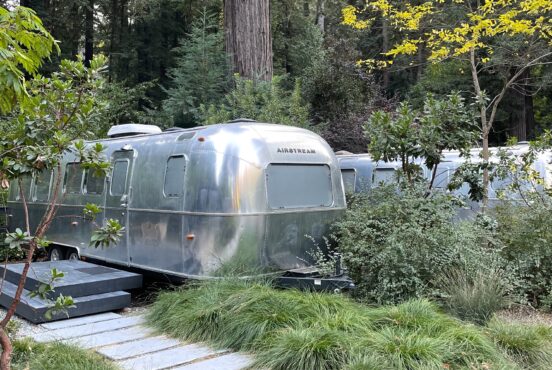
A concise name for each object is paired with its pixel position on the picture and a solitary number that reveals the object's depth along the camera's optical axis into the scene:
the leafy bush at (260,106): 11.75
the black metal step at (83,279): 6.92
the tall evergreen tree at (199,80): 14.27
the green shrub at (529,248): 6.75
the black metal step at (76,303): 6.32
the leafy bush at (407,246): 6.37
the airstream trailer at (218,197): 6.90
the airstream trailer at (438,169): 9.74
